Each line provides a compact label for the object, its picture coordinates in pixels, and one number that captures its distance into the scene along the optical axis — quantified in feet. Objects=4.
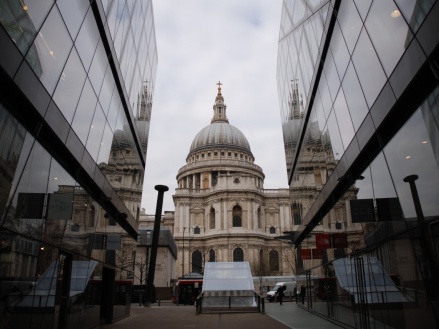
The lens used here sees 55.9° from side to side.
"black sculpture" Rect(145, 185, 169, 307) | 116.16
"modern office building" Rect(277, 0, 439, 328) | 25.79
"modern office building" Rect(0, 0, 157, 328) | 27.40
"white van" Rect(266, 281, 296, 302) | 164.60
